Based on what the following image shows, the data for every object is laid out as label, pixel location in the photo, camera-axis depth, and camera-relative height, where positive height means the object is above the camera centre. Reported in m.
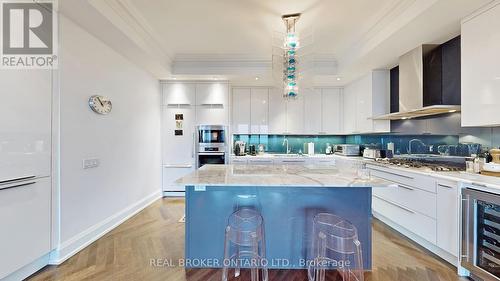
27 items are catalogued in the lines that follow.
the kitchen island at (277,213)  2.05 -0.69
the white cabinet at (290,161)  4.49 -0.43
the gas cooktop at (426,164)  2.47 -0.30
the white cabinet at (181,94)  4.61 +0.96
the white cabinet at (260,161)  4.44 -0.43
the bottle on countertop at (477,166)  2.27 -0.26
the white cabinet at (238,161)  4.46 -0.43
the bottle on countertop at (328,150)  5.15 -0.23
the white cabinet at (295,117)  5.00 +0.52
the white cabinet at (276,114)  5.00 +0.59
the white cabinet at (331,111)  5.01 +0.67
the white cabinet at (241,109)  4.98 +0.70
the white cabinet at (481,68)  2.00 +0.71
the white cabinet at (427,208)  2.15 -0.76
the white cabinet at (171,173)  4.62 -0.71
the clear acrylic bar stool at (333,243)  1.66 -0.82
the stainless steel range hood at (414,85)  2.85 +0.75
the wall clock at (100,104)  2.68 +0.45
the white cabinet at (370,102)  3.85 +0.71
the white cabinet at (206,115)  4.61 +0.52
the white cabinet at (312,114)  5.00 +0.59
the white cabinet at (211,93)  4.59 +0.98
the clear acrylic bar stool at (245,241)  1.75 -0.85
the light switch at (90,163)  2.58 -0.29
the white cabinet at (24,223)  1.77 -0.74
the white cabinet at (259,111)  4.98 +0.66
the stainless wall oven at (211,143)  4.54 -0.07
